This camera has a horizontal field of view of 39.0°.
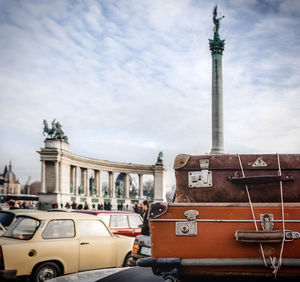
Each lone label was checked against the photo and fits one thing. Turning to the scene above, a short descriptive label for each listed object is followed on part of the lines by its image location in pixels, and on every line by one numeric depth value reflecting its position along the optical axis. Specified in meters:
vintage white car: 7.44
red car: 12.22
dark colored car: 8.38
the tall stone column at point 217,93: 45.19
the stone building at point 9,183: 170.38
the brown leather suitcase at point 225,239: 2.66
